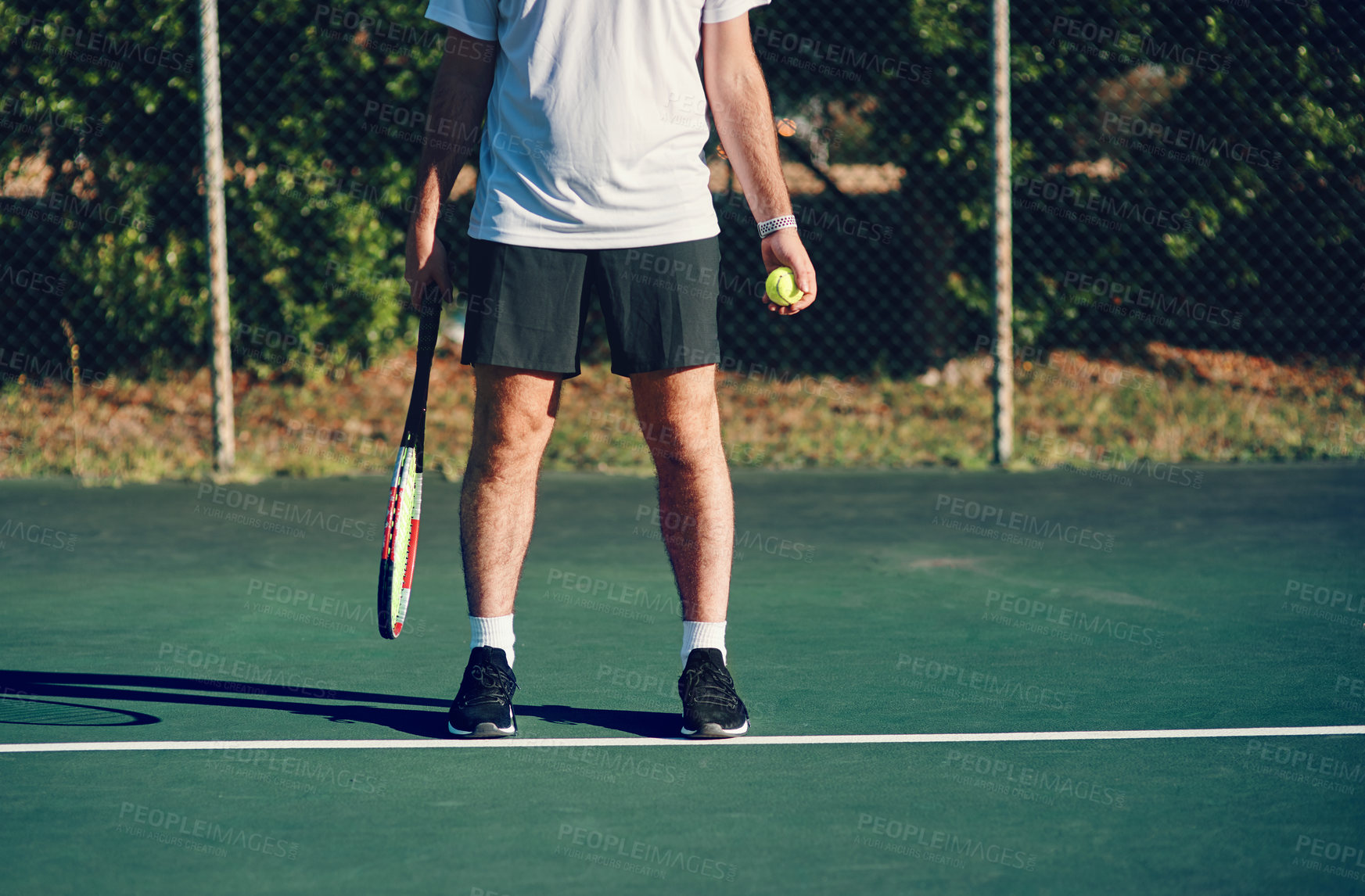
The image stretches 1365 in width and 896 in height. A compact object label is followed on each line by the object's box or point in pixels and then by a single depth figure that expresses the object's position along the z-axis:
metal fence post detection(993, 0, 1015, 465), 14.92
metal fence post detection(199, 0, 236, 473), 14.35
